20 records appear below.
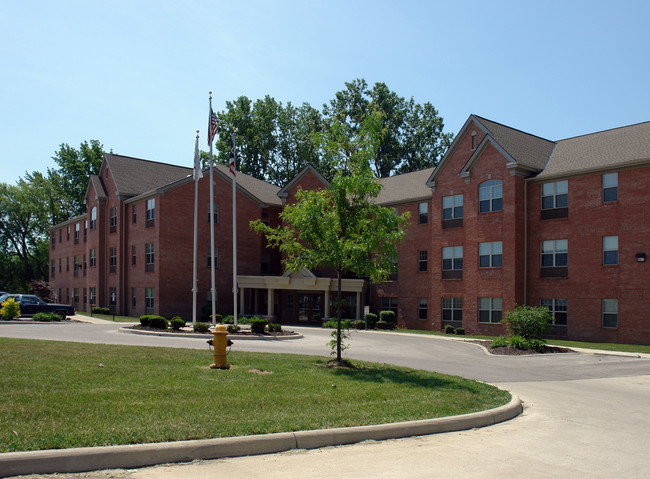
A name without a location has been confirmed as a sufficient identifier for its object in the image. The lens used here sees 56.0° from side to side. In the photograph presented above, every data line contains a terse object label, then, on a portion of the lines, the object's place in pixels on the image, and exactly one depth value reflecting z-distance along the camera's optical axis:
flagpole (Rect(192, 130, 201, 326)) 31.22
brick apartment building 30.81
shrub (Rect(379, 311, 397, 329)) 39.53
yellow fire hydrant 13.62
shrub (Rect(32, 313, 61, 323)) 36.31
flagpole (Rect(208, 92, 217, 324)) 27.89
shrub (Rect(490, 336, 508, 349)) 25.73
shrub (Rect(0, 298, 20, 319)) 35.56
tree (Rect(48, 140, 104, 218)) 73.25
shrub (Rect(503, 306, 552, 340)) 26.58
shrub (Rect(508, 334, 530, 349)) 25.11
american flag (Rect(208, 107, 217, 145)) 27.86
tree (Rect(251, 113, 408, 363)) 15.52
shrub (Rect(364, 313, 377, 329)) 39.25
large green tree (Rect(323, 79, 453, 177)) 71.38
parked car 39.48
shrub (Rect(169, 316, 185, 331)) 30.21
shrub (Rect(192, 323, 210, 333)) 28.44
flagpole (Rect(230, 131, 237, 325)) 29.68
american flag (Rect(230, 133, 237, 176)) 29.69
